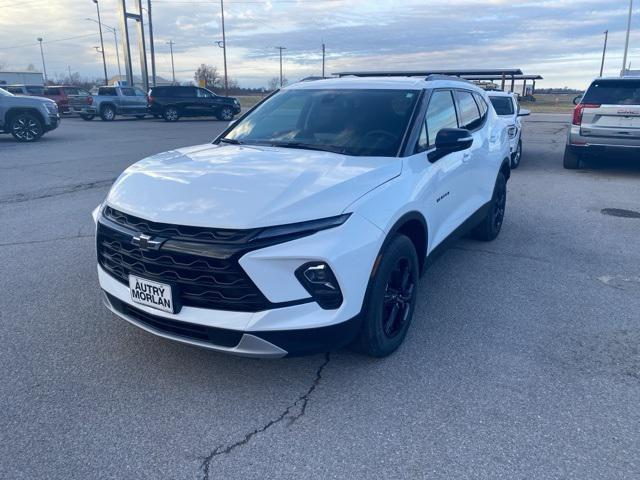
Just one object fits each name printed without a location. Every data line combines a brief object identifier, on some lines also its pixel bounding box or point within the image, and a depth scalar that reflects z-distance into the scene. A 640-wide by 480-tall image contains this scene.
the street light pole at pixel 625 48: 42.10
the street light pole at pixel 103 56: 55.88
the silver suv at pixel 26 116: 16.09
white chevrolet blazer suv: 2.80
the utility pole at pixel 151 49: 36.26
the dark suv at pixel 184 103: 28.30
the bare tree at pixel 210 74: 87.03
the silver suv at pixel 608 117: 10.22
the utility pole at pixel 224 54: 44.64
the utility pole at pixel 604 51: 69.29
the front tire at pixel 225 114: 29.70
